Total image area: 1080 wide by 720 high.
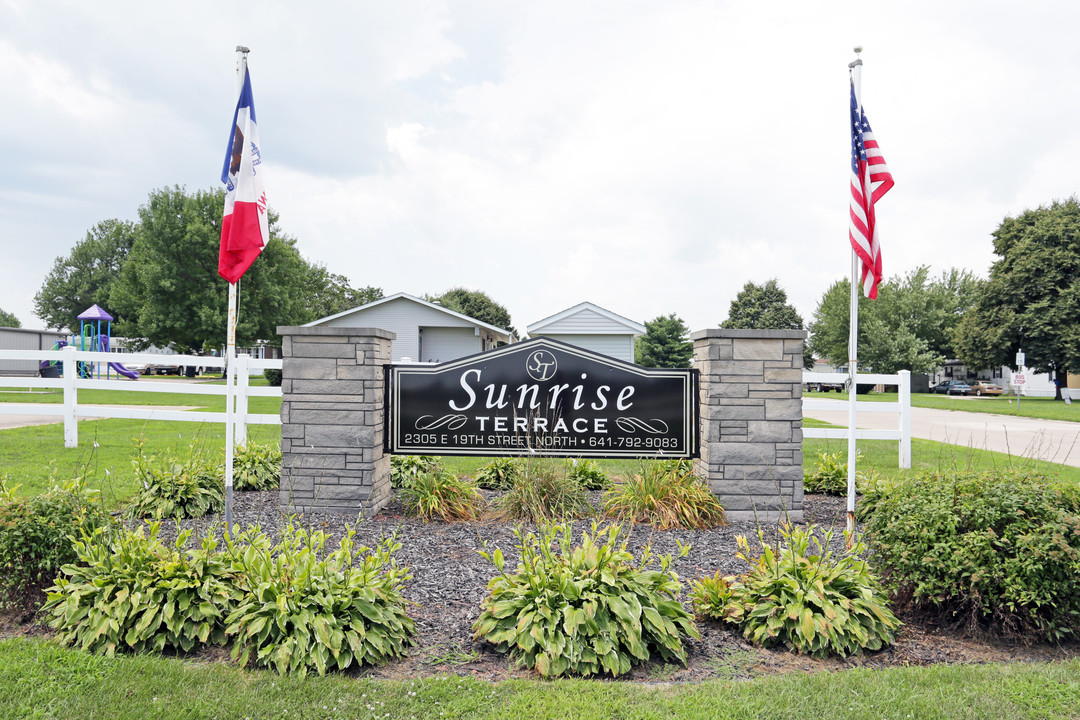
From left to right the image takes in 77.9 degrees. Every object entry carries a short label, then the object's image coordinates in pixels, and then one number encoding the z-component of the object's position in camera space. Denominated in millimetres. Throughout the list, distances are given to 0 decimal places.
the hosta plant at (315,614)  3105
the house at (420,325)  27438
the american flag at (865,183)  4926
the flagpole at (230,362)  4562
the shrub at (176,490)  5688
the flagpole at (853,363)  4895
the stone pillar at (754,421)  5875
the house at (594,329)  25953
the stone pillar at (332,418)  6016
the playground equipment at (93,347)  28641
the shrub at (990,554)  3373
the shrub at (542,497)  5723
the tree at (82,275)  58719
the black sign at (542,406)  6219
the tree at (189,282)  32312
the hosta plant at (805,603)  3369
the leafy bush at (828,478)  7105
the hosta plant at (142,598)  3287
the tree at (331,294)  48634
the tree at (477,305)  63369
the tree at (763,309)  56750
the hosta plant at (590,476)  7082
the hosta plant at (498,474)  7027
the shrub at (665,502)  5656
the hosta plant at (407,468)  6748
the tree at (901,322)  41281
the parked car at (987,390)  42625
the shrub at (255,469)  6754
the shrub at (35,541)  3674
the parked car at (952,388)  45812
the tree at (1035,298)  31953
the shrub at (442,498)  5812
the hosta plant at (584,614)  3154
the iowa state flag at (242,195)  4609
